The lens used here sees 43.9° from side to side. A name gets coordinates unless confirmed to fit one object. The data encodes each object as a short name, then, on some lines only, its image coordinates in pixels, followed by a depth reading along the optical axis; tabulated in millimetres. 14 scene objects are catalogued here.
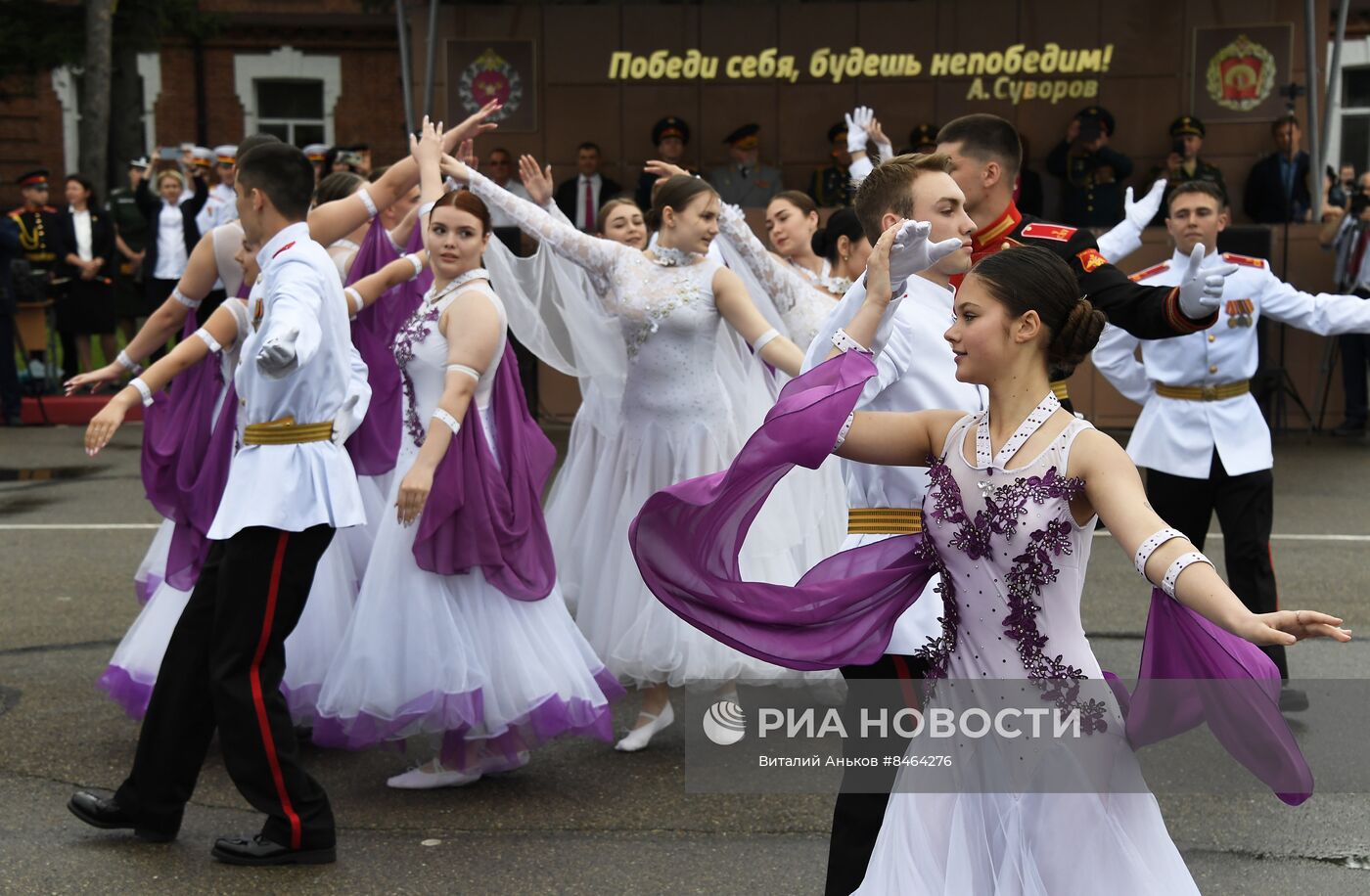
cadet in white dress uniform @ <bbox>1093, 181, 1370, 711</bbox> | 6703
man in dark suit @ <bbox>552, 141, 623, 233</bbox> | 16609
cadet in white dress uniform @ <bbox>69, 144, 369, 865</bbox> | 4922
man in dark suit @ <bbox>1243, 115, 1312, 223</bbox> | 16234
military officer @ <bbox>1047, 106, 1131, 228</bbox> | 16438
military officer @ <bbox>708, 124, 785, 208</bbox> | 16578
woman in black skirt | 16453
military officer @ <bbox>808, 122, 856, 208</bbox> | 16734
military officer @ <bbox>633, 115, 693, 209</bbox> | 16219
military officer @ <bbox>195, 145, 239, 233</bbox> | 15258
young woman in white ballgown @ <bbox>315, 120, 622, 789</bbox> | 5570
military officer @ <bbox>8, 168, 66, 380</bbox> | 16547
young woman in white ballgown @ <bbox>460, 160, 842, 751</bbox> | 6395
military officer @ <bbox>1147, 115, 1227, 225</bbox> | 16078
